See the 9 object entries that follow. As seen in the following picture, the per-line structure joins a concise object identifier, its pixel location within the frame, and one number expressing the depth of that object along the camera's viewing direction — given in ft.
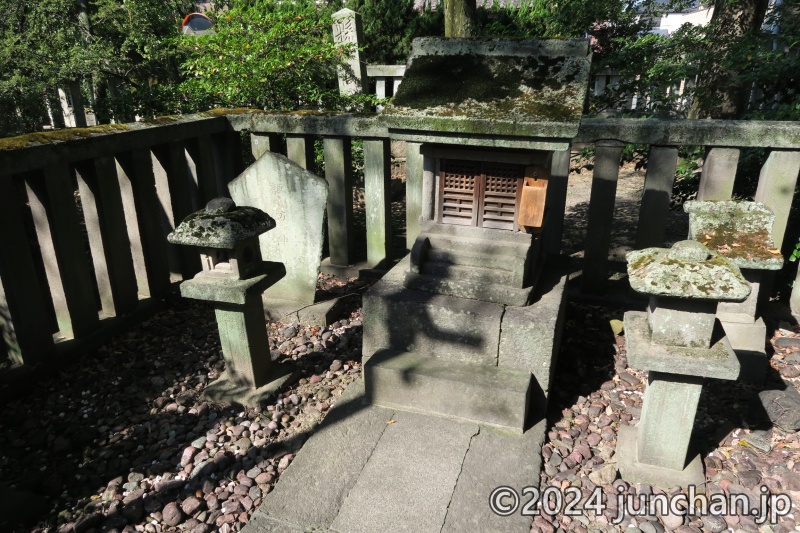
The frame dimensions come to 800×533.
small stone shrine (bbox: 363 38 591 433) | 9.70
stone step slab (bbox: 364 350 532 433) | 10.16
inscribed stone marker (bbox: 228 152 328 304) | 13.96
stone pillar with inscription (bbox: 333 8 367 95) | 32.37
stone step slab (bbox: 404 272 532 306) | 10.77
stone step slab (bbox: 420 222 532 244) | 10.93
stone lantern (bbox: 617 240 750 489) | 7.72
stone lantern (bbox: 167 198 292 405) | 10.43
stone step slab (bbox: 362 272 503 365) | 10.71
